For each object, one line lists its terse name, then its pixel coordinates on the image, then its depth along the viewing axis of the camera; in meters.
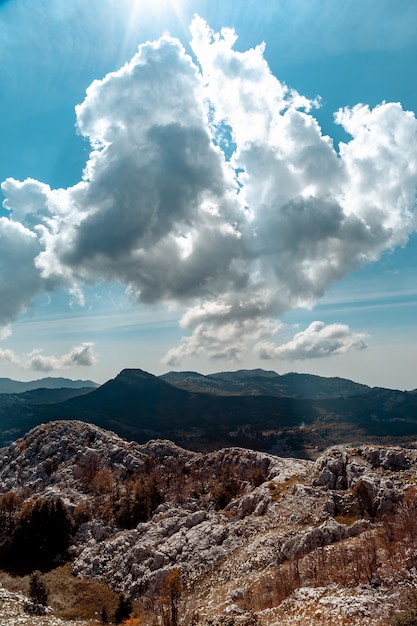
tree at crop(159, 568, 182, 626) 38.94
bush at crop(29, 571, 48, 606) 57.86
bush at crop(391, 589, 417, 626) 25.17
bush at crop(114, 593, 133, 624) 54.12
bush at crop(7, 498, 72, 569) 80.49
